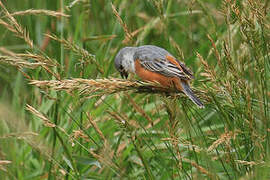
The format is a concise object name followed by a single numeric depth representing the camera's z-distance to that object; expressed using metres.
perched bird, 7.72
